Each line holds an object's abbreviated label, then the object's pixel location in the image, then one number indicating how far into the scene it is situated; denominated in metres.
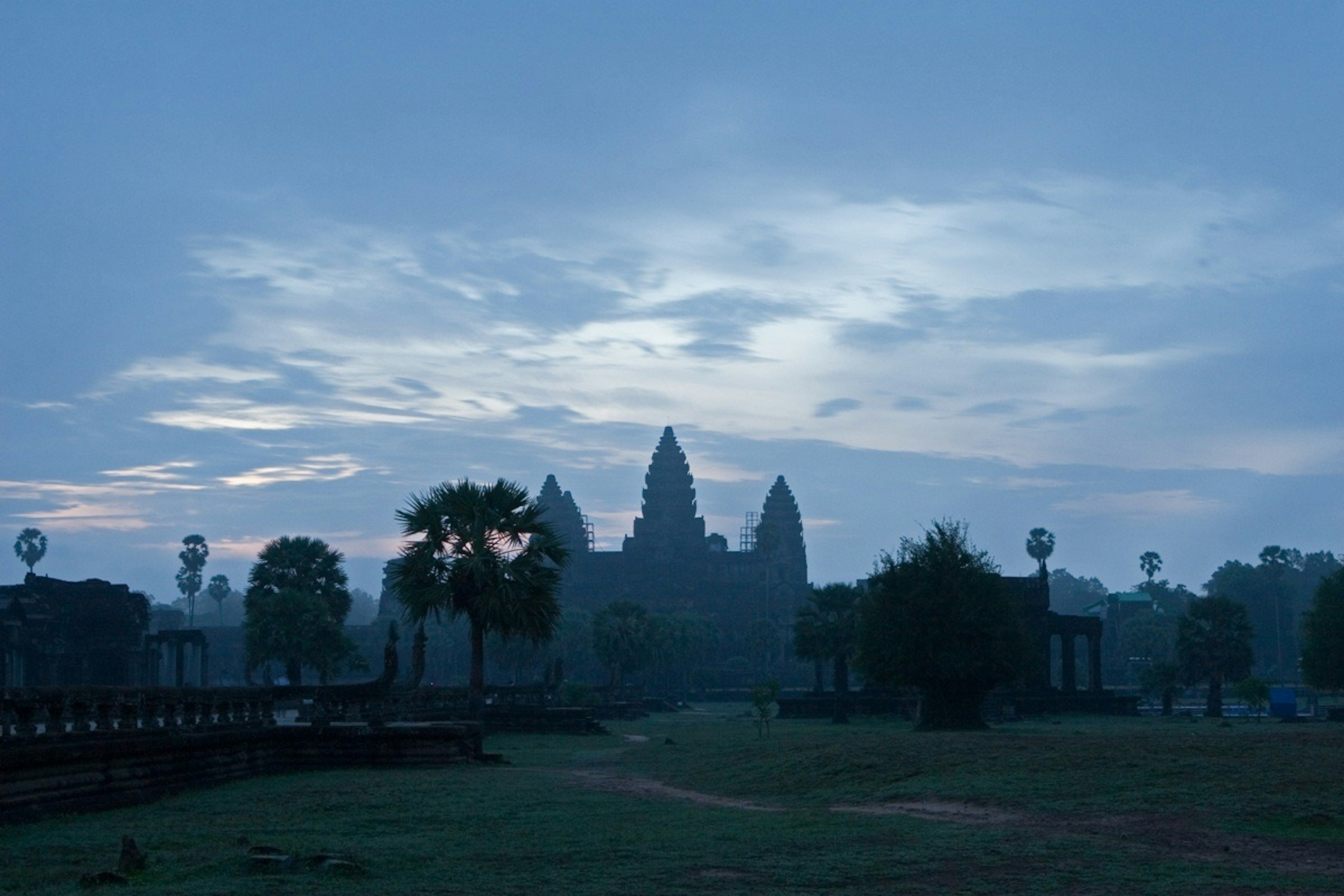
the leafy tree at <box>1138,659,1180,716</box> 77.31
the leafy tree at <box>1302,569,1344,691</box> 61.78
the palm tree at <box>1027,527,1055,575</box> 137.25
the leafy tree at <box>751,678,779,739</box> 49.74
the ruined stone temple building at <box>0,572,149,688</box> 72.62
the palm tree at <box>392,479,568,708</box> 42.41
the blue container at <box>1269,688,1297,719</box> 68.31
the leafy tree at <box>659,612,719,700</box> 122.88
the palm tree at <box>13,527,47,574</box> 169.62
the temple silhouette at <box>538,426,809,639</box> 192.75
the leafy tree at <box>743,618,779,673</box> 161.88
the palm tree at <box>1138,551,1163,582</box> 172.15
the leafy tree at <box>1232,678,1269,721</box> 63.12
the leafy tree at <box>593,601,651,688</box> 98.75
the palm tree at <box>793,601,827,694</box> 77.50
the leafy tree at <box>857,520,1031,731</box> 44.66
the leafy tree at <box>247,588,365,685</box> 62.66
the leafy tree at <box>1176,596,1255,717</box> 77.62
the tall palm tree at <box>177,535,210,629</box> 172.50
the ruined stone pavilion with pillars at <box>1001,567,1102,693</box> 80.88
